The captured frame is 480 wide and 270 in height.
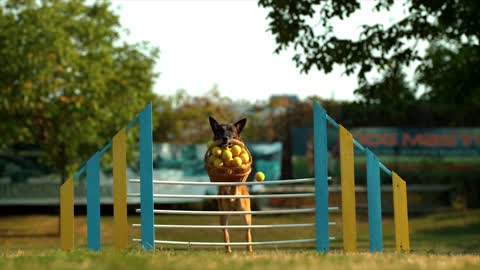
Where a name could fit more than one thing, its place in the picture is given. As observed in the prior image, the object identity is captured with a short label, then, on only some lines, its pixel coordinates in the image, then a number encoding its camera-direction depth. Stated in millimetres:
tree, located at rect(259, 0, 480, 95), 18031
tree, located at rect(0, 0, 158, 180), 27219
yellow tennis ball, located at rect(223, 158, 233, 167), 10914
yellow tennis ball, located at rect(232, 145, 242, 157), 10992
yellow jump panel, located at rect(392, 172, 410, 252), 9875
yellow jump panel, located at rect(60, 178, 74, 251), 9688
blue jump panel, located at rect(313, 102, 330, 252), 9789
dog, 11023
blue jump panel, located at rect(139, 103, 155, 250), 9609
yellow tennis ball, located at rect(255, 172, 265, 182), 11258
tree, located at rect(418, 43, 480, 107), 20328
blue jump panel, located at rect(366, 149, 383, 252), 9789
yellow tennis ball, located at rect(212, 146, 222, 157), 10956
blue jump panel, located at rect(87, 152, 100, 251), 9711
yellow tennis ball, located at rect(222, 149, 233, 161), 10898
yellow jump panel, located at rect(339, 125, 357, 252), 9695
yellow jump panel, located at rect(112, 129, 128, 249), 9672
